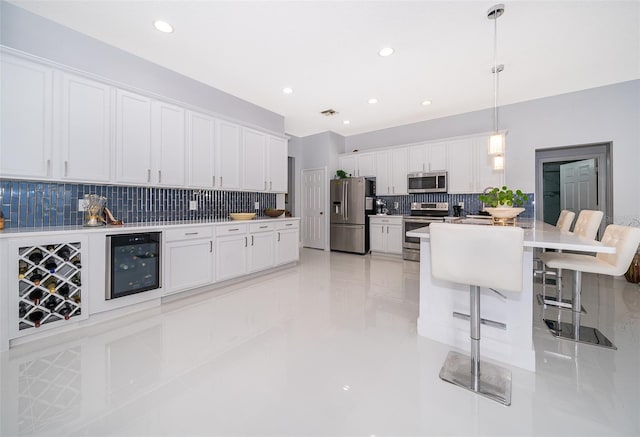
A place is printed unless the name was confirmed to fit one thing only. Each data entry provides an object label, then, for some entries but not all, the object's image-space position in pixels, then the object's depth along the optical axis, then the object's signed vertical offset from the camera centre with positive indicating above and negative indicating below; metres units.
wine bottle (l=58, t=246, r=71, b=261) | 2.25 -0.30
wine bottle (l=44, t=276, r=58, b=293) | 2.18 -0.54
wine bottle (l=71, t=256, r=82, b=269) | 2.31 -0.38
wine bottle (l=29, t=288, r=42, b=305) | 2.11 -0.62
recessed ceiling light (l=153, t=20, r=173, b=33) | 2.58 +1.92
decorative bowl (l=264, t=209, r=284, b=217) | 4.65 +0.12
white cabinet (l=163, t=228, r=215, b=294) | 2.96 -0.48
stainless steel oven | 5.14 -0.01
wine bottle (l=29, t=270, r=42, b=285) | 2.11 -0.47
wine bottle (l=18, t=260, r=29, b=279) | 2.04 -0.39
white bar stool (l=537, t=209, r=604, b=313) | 2.51 -0.12
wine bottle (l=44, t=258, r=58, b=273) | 2.17 -0.39
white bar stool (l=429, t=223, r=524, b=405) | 1.45 -0.29
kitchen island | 1.79 -0.70
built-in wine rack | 2.07 -0.54
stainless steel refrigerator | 5.82 +0.16
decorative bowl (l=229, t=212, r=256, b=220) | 4.01 +0.04
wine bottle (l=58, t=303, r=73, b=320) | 2.24 -0.79
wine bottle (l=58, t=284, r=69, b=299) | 2.24 -0.62
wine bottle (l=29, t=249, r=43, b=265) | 2.10 -0.31
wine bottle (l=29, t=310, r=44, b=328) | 2.10 -0.79
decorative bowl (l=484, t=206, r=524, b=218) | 2.39 +0.08
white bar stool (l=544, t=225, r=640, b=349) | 1.97 -0.36
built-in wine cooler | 2.52 -0.46
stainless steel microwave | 5.15 +0.75
